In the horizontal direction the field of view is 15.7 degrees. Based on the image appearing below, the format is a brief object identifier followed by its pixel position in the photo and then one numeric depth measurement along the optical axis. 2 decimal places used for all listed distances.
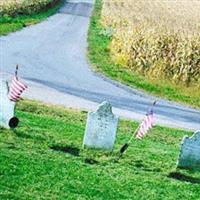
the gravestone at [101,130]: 15.31
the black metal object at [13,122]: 15.93
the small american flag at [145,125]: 15.45
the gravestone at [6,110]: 15.94
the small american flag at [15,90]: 16.44
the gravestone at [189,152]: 14.99
